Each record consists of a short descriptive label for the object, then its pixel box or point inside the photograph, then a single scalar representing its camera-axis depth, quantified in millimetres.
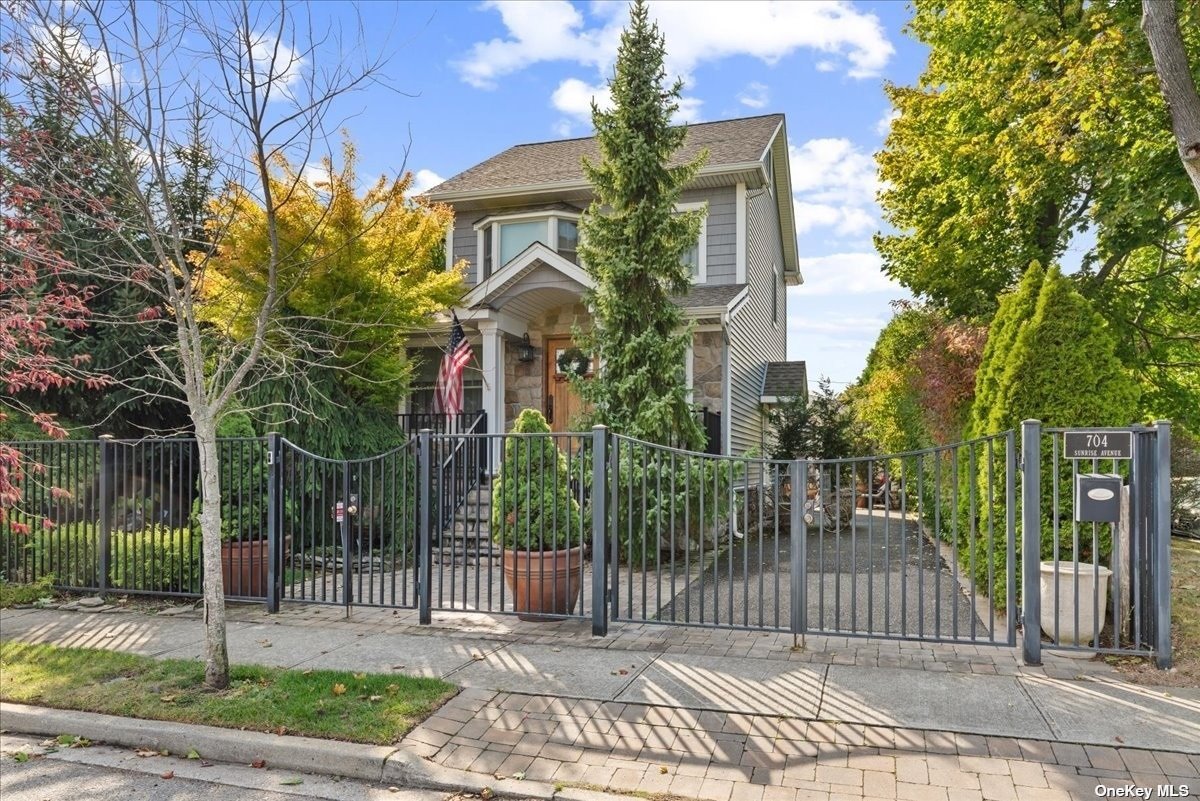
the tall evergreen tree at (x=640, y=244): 9562
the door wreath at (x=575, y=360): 12562
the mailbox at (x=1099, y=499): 5031
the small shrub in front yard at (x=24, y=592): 7586
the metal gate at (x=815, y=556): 5336
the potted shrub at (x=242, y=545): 7387
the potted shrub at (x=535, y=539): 6406
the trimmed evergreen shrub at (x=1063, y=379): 5938
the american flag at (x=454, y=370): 10898
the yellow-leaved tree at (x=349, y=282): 9227
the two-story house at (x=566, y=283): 12086
